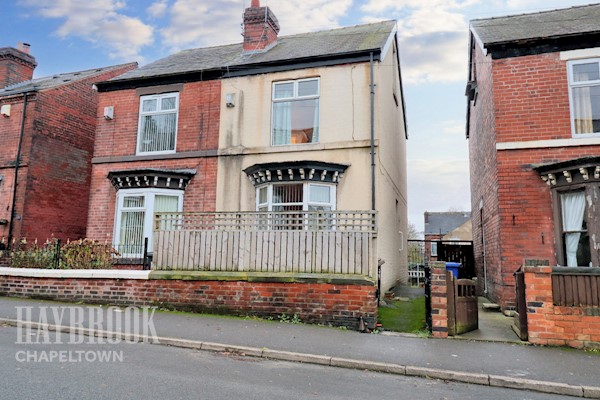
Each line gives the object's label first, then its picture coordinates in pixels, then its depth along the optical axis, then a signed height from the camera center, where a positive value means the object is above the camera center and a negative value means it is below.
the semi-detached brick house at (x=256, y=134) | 11.20 +3.70
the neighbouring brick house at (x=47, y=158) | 14.85 +3.66
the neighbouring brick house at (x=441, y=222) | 44.16 +4.50
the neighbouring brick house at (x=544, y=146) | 8.97 +2.72
